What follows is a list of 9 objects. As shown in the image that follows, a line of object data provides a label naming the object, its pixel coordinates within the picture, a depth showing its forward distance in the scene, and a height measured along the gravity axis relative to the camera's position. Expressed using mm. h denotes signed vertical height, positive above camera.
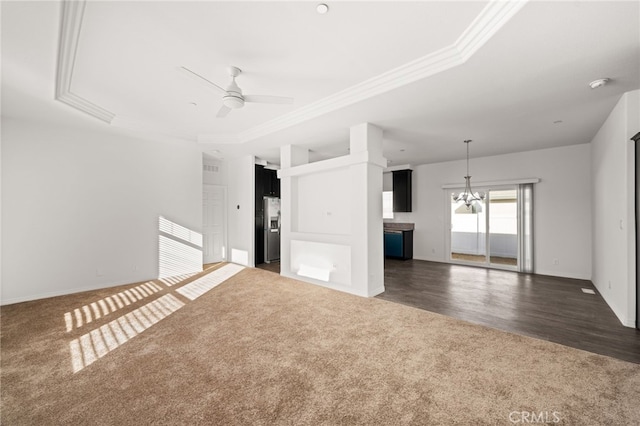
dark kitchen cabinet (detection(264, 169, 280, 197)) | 6902 +841
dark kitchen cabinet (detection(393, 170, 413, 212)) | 7434 +690
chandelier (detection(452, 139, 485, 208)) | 5971 +446
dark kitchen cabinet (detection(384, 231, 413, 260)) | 7242 -892
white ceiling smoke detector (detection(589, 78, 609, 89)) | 2718 +1426
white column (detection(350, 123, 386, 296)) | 4039 +42
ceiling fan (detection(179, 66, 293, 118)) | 2798 +1305
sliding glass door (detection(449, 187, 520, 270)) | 6098 -387
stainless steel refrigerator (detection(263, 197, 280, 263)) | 6836 -417
